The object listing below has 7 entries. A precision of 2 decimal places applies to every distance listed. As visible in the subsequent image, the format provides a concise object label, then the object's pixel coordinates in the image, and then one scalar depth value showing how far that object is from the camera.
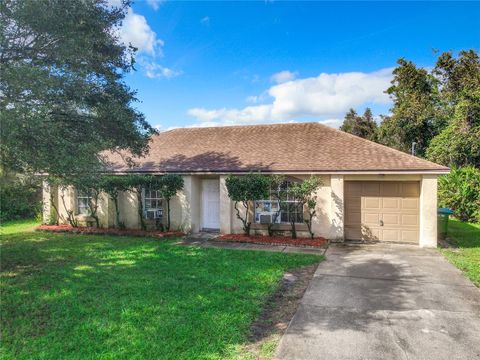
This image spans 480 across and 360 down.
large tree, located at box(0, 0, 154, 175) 6.30
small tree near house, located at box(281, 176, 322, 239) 10.92
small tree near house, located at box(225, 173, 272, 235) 11.30
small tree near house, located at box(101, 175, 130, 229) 12.65
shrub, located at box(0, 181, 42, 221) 6.47
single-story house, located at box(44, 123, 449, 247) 10.94
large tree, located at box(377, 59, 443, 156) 25.72
